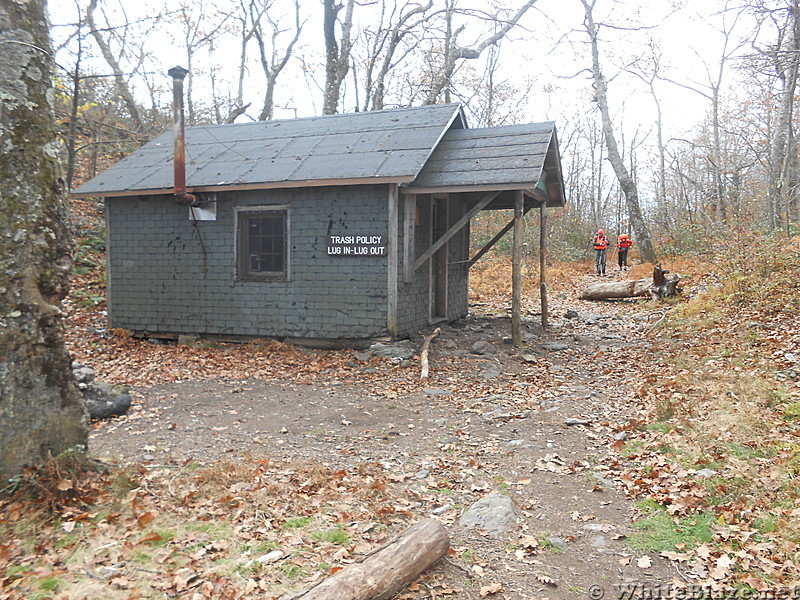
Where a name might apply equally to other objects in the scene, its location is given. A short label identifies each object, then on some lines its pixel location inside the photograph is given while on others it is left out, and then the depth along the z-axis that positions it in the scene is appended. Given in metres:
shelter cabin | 10.90
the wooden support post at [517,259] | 11.05
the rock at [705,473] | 4.84
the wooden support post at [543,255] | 13.29
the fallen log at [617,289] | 16.84
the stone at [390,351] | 10.49
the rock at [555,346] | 11.50
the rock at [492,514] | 4.44
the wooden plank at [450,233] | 11.07
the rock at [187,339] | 12.30
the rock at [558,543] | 4.12
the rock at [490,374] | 9.56
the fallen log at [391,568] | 3.17
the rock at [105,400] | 7.37
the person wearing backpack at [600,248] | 22.81
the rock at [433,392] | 8.67
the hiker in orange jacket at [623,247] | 23.12
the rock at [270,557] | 3.76
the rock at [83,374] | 7.75
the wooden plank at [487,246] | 13.74
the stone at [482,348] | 10.95
